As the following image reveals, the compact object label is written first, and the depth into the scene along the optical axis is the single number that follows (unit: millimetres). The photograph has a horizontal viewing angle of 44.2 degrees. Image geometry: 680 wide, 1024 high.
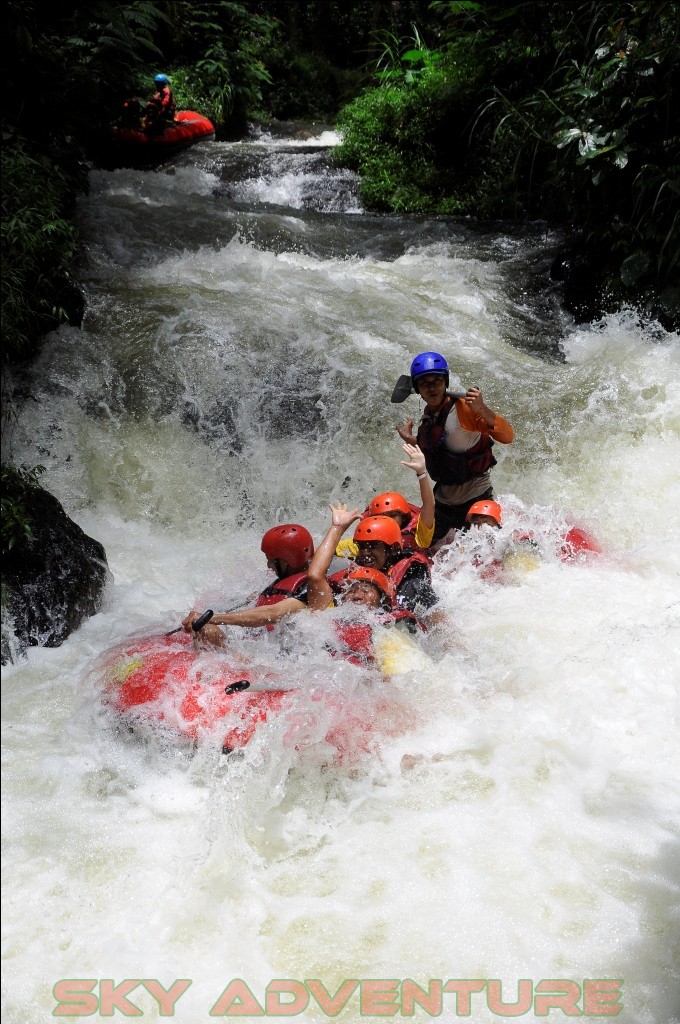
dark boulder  3896
